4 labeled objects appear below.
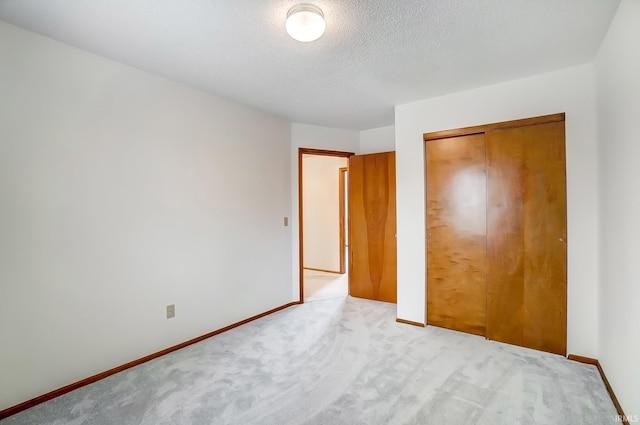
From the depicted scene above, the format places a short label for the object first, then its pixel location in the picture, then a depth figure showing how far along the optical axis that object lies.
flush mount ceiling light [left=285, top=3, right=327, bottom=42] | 1.64
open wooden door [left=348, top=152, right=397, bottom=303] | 3.96
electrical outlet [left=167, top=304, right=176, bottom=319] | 2.65
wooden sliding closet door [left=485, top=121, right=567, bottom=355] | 2.50
